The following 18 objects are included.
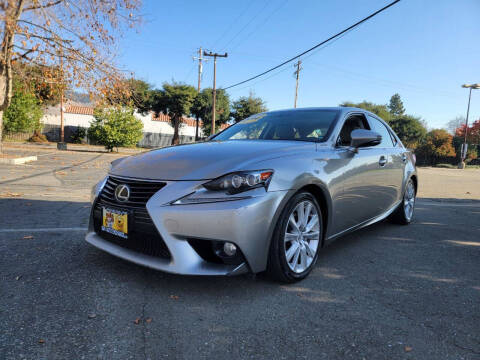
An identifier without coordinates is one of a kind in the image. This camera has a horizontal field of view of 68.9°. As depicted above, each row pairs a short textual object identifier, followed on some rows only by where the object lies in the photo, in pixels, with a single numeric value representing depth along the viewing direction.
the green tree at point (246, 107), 46.47
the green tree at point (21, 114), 26.72
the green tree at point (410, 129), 52.25
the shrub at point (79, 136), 37.12
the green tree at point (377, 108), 55.01
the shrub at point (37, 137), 32.75
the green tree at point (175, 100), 40.69
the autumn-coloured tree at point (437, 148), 35.31
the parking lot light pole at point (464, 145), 28.58
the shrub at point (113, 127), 22.86
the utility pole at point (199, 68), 44.57
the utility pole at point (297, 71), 37.19
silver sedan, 2.19
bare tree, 10.24
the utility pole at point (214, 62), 30.80
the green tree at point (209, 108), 43.06
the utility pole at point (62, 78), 10.91
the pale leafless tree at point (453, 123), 86.32
